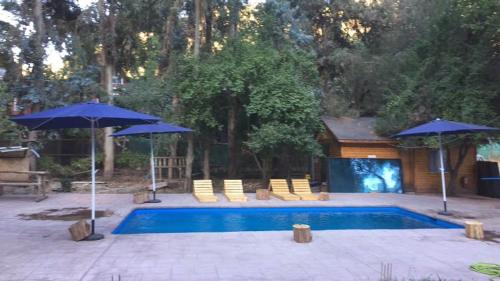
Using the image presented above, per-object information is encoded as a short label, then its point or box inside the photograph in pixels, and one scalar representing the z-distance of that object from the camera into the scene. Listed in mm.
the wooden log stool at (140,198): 12844
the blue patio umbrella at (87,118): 7512
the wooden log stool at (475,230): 8617
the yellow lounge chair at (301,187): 14877
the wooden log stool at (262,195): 14055
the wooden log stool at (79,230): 7852
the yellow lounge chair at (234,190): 13748
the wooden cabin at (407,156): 16969
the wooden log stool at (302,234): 7981
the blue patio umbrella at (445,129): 11062
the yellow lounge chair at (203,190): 14051
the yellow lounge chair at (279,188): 14922
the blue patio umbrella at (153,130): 12852
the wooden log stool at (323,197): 13750
